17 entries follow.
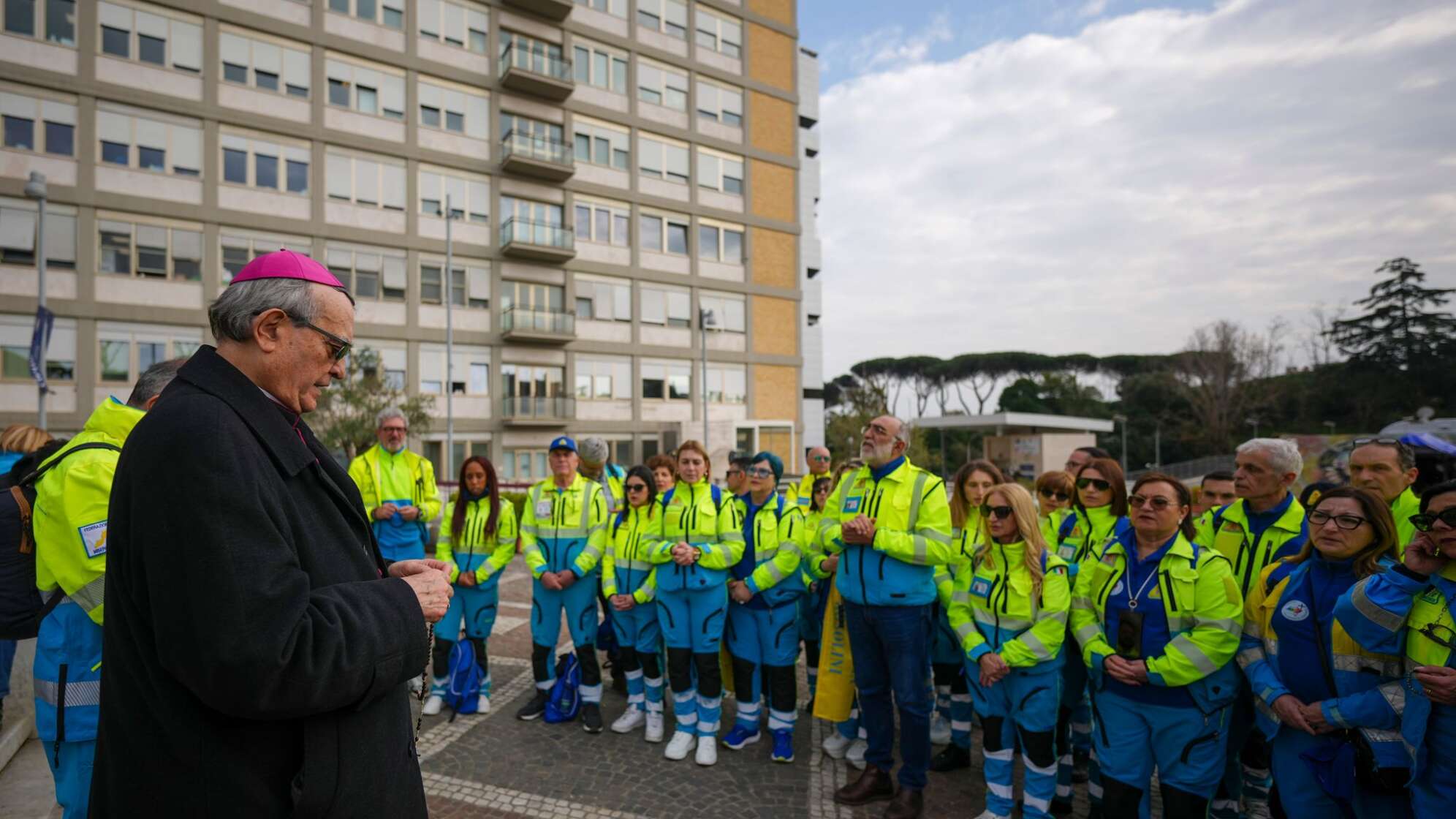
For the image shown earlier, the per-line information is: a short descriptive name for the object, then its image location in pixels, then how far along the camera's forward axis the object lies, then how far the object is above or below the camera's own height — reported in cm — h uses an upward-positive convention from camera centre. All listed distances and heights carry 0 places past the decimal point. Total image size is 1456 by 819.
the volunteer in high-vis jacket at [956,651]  516 -179
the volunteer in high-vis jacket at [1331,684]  297 -120
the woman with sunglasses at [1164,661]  351 -123
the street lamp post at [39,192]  1298 +415
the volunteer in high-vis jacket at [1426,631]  270 -88
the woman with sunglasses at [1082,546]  461 -93
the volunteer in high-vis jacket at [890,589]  447 -109
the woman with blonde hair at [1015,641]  408 -130
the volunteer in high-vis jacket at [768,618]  537 -155
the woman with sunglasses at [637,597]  574 -141
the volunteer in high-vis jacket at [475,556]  616 -117
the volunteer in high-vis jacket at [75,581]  278 -62
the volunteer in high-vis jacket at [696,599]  539 -137
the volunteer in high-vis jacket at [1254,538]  411 -76
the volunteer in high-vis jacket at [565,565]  598 -122
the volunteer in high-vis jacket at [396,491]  711 -71
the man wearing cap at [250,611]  137 -38
